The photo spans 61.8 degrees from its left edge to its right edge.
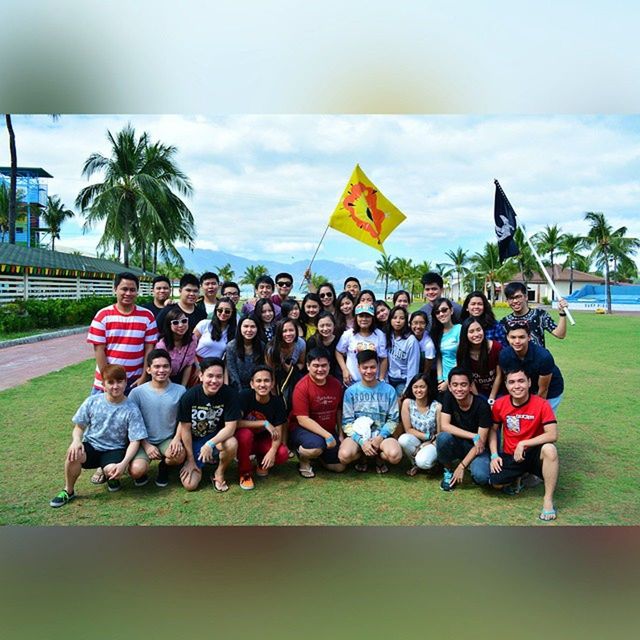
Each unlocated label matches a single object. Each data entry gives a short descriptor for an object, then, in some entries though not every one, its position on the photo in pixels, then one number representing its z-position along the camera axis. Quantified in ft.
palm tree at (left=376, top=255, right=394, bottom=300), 199.18
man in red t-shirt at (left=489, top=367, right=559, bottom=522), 11.77
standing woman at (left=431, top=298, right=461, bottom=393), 14.44
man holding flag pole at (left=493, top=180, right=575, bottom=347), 13.98
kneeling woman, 13.20
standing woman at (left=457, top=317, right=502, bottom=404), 13.66
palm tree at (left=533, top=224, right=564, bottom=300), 154.10
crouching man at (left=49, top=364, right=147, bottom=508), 12.23
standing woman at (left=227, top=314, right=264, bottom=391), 13.98
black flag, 17.02
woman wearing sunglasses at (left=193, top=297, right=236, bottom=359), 14.48
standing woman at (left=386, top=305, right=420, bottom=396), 14.67
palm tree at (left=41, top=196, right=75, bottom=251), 161.68
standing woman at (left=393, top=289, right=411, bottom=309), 15.76
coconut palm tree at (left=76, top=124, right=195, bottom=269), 74.69
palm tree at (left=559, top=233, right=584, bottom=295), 149.89
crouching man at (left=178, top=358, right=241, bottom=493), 12.55
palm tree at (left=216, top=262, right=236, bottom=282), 216.27
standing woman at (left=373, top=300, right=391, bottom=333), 15.72
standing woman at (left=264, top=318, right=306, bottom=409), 14.15
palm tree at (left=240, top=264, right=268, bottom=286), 218.79
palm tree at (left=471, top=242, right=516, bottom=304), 156.76
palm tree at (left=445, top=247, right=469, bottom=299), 182.39
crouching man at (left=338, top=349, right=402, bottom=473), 13.34
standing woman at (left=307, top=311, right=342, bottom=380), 14.88
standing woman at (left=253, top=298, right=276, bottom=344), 14.40
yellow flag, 20.27
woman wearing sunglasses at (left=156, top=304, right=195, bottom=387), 13.98
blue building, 129.90
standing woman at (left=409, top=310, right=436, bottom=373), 14.88
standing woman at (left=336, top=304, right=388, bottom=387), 14.69
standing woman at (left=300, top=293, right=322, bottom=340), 15.98
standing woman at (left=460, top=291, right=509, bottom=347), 14.44
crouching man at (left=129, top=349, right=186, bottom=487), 12.53
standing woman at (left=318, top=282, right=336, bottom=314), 16.43
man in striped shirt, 13.39
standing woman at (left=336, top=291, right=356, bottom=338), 16.02
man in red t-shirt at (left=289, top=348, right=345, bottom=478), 13.46
